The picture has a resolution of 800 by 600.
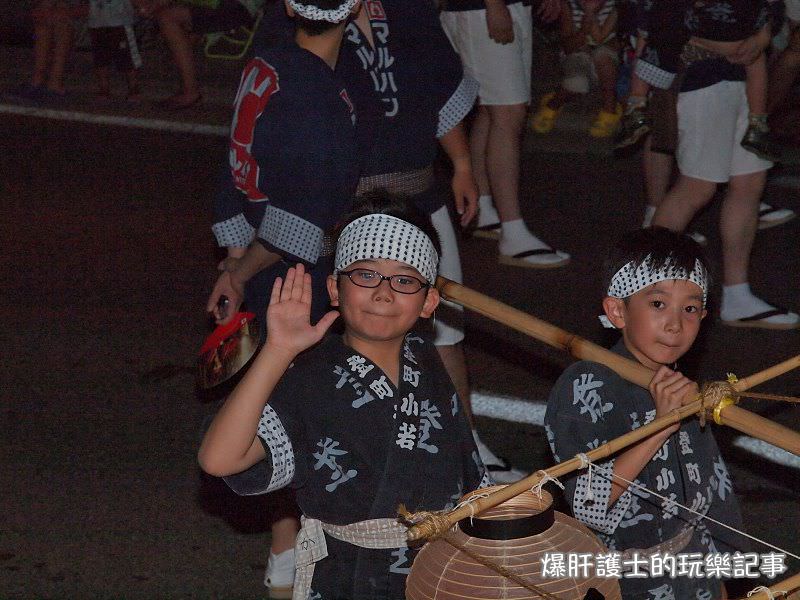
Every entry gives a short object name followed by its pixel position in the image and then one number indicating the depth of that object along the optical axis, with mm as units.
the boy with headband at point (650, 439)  5613
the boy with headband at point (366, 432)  5559
